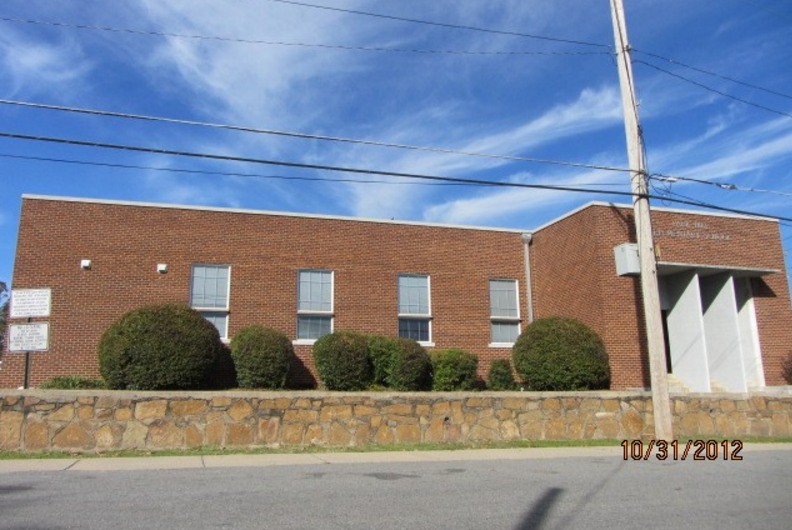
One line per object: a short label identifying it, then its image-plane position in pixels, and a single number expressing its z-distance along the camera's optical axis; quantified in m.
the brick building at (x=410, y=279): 18.02
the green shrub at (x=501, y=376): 19.81
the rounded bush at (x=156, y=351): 13.63
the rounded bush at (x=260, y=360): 16.61
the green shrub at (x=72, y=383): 16.00
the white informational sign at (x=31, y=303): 12.09
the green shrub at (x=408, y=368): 17.16
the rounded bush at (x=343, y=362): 16.95
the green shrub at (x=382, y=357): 17.62
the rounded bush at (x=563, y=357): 15.99
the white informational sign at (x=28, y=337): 11.86
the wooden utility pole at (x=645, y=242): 13.02
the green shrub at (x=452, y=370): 17.73
